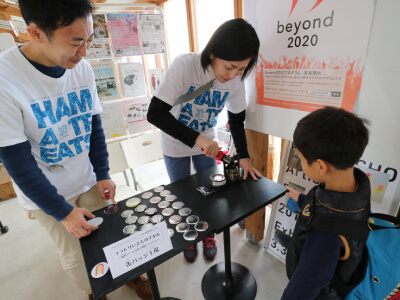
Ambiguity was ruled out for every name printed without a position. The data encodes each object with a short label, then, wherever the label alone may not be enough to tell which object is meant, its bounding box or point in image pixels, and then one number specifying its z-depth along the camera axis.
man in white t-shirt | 0.72
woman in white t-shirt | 0.93
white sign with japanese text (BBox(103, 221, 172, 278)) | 0.69
